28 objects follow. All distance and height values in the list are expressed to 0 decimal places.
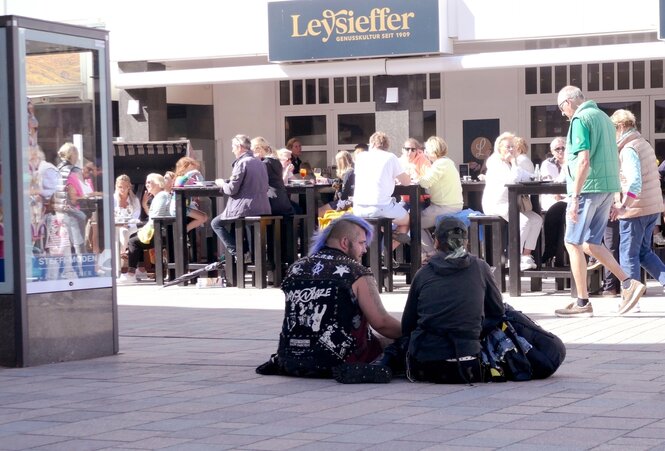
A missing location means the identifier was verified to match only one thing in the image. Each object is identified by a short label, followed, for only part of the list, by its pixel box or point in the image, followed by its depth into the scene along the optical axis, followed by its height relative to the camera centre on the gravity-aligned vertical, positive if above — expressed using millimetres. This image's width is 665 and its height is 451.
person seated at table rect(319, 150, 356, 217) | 14641 +132
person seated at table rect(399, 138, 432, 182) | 14969 +409
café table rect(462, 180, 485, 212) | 14742 -5
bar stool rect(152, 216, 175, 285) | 15523 -492
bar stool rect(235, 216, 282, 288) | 14523 -565
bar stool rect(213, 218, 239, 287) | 14961 -795
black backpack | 7355 -874
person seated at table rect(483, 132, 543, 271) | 13164 -51
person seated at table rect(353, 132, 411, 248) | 13398 +97
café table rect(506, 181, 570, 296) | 12500 -302
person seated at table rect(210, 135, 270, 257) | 14477 +121
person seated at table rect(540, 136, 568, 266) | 13141 -381
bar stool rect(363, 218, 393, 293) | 13461 -577
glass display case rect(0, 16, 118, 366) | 8406 +42
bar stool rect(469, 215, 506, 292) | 13052 -487
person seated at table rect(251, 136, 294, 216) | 14914 +93
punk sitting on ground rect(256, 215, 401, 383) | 7453 -652
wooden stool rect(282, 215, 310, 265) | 14969 -460
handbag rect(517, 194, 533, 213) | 13219 -115
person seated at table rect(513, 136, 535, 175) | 13695 +386
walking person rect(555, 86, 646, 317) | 10445 -4
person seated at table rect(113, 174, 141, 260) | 16766 -140
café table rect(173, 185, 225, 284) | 15016 -197
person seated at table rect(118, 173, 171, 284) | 15781 -437
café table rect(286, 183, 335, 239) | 15016 -50
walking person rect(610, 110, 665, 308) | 11047 -106
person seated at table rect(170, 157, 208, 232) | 15773 +213
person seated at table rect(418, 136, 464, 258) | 13723 +83
